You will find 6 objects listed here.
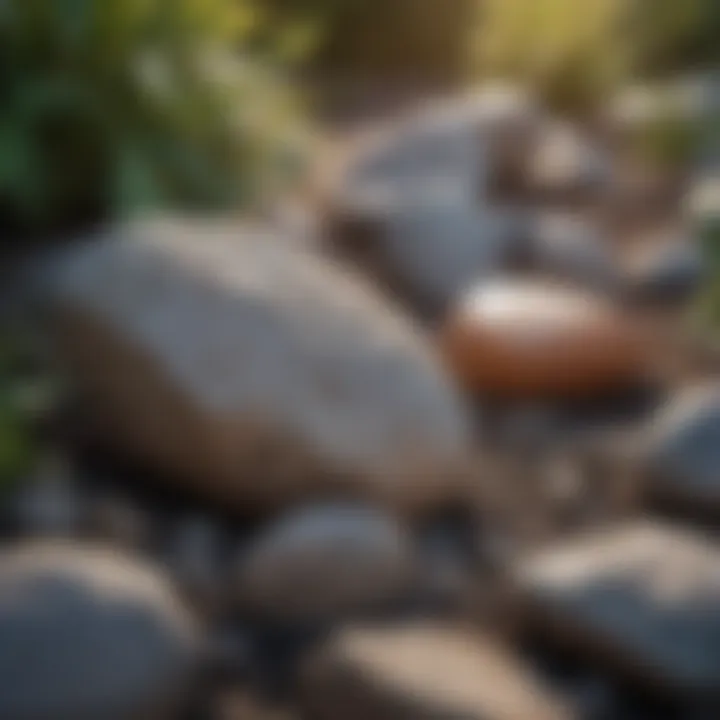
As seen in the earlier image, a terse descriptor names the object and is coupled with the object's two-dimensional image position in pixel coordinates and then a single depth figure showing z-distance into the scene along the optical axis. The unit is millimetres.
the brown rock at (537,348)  2973
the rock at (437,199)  3412
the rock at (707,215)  2480
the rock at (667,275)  3529
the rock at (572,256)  3525
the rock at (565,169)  4160
